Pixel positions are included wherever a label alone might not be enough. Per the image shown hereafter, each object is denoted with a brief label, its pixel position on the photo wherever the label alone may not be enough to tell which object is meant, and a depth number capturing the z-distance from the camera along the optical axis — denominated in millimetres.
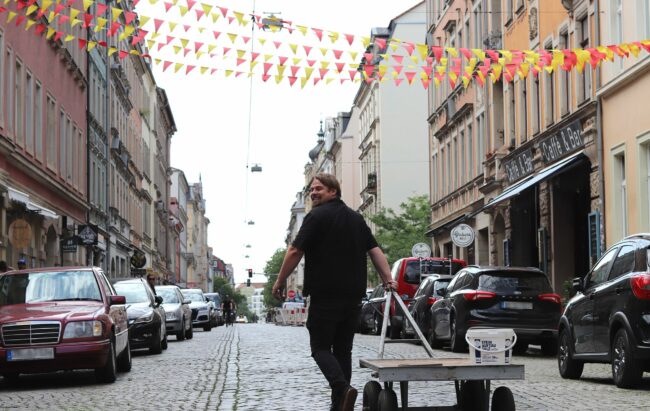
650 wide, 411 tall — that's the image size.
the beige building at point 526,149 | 31281
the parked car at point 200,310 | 45906
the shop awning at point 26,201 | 27234
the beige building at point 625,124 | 26562
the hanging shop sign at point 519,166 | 36094
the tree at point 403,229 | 62531
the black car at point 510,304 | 22000
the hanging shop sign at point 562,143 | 30953
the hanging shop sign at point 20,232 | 26053
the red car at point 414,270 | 32969
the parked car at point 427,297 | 26469
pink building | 29109
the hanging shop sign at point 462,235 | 36750
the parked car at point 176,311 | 31859
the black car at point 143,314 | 23750
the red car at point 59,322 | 15234
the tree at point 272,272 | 185375
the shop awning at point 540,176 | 30297
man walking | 9938
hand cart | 8984
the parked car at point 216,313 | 57128
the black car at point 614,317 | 13844
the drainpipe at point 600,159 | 28953
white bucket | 9172
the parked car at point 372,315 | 33844
